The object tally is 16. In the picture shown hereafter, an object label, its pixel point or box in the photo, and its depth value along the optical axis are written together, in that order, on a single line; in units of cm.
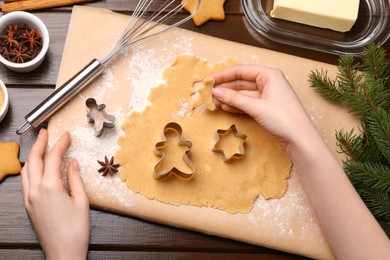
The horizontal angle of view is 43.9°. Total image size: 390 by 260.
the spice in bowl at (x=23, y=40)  97
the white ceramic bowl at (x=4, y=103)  94
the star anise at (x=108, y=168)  94
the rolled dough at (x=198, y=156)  95
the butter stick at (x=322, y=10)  105
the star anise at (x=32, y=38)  97
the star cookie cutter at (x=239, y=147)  96
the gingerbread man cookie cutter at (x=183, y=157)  93
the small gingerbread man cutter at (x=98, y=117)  94
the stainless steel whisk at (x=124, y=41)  94
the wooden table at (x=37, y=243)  93
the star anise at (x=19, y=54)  97
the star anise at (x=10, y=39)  97
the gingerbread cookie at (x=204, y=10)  106
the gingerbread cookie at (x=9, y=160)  94
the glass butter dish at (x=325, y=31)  108
